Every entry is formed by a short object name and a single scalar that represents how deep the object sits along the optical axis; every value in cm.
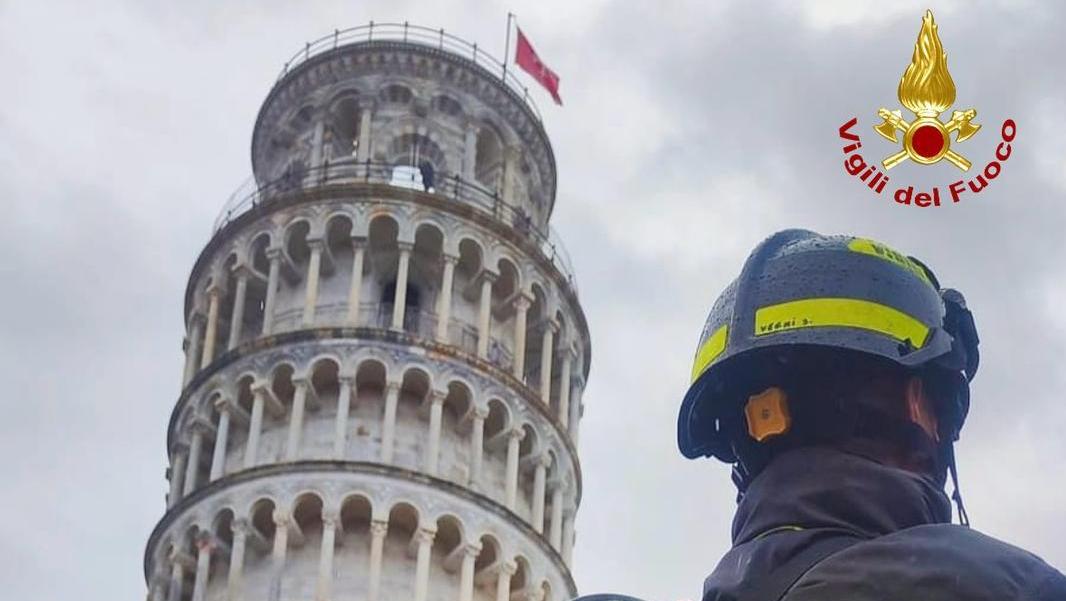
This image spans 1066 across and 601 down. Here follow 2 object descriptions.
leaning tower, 3728
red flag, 4922
